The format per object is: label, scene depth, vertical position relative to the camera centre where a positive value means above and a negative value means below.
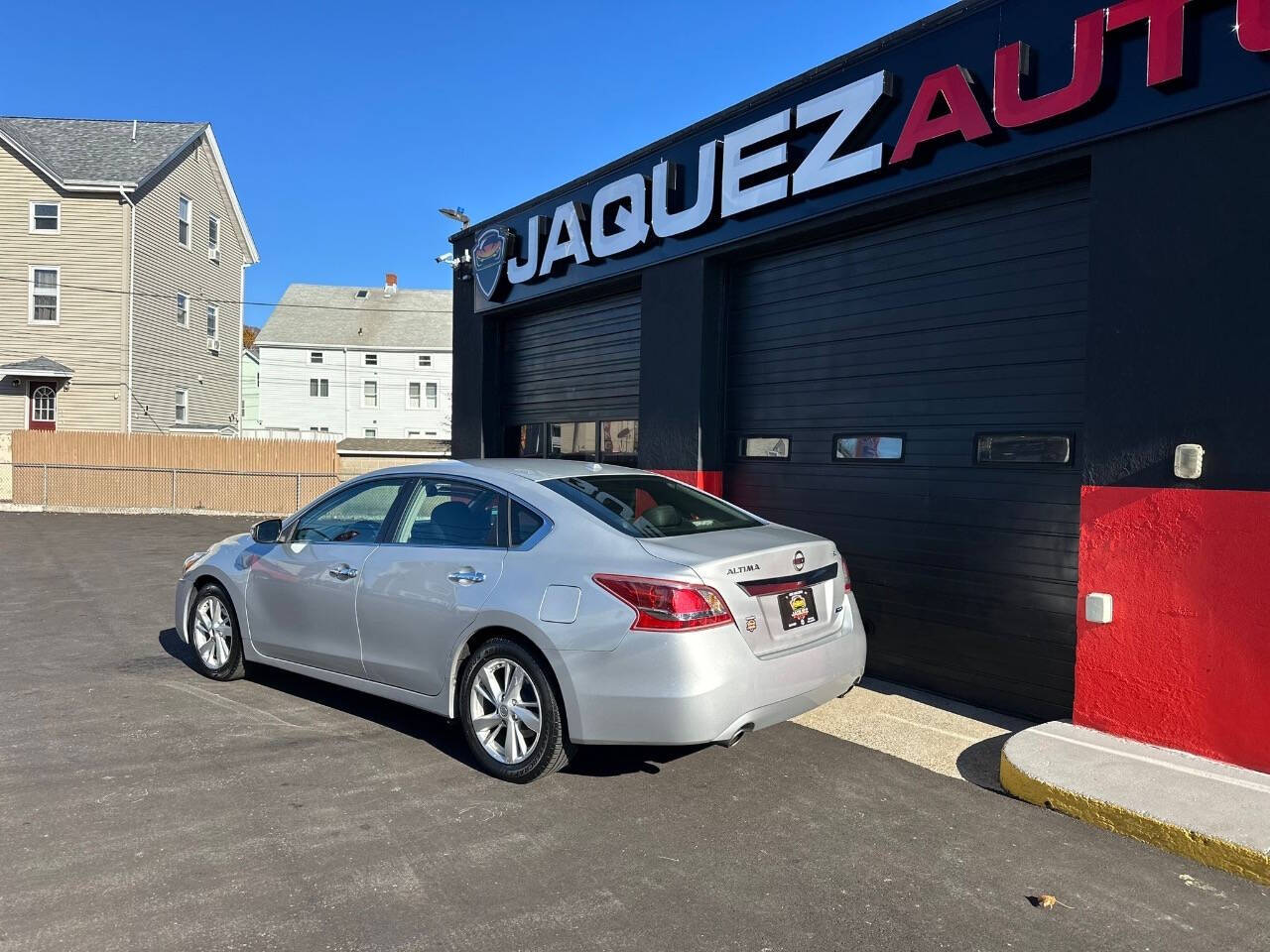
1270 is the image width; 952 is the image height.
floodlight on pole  14.64 +3.67
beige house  27.31 +4.60
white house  44.06 +3.57
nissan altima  4.27 -0.75
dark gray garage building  5.17 +1.22
